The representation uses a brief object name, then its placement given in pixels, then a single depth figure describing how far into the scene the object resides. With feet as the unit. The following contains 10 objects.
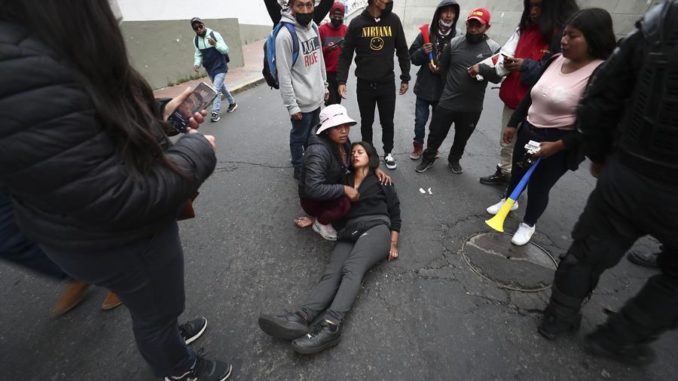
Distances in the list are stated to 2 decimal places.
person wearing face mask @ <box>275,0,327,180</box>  9.64
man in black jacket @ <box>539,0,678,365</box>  3.90
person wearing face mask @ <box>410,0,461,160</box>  11.71
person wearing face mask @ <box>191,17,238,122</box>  18.49
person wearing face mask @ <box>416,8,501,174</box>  10.07
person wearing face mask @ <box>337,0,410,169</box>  10.94
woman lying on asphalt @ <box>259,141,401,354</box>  5.80
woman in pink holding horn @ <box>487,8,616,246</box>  6.29
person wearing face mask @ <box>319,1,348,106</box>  13.57
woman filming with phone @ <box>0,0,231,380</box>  2.37
